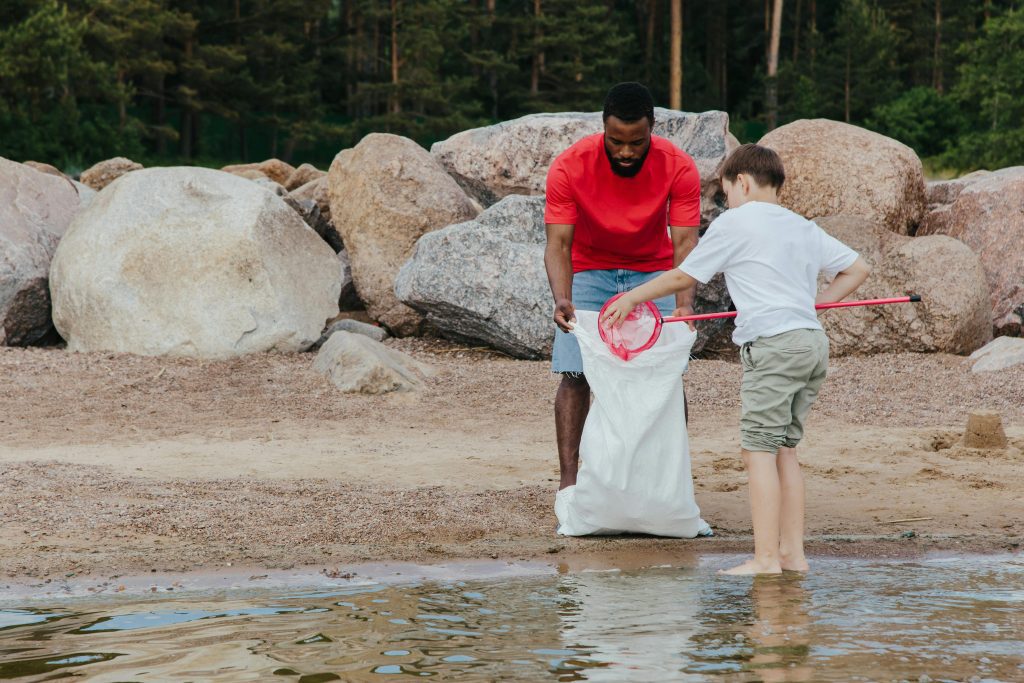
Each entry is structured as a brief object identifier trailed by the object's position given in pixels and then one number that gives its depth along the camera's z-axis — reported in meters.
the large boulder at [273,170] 17.20
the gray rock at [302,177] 16.23
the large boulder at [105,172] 15.43
